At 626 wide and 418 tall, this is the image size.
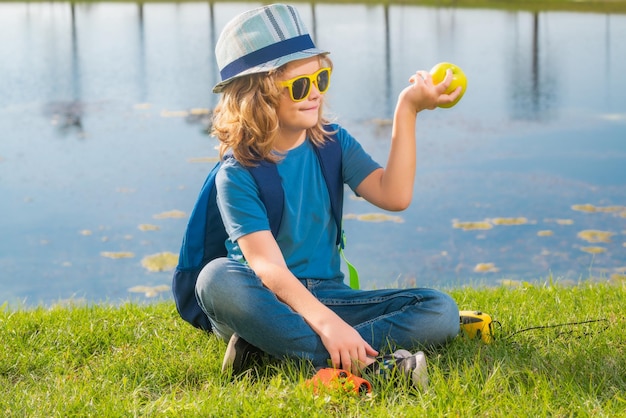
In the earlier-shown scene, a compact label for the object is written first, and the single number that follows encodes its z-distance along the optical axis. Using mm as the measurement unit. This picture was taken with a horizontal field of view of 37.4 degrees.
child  2869
